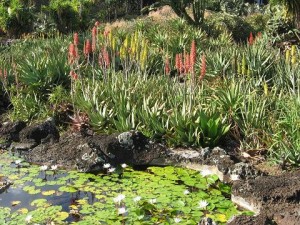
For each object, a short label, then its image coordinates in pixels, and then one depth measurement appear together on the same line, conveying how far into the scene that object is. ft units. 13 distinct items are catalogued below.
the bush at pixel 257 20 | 72.69
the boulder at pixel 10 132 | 28.08
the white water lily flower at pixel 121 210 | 17.69
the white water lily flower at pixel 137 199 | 18.54
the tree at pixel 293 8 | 53.85
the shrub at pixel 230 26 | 66.23
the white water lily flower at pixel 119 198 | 18.43
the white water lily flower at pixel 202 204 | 18.04
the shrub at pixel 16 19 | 72.33
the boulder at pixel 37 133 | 27.35
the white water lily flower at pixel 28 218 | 17.29
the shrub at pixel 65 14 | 75.20
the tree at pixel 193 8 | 69.00
